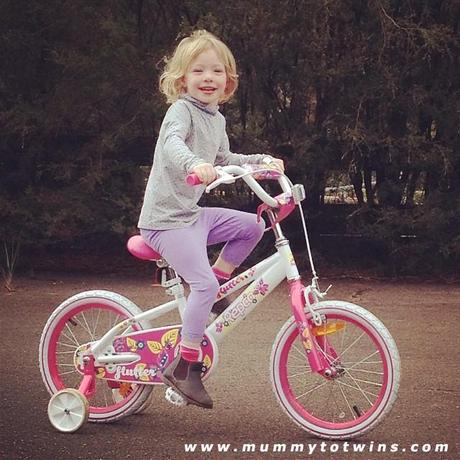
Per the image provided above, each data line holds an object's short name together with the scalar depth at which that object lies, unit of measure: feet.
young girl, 12.23
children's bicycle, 12.12
